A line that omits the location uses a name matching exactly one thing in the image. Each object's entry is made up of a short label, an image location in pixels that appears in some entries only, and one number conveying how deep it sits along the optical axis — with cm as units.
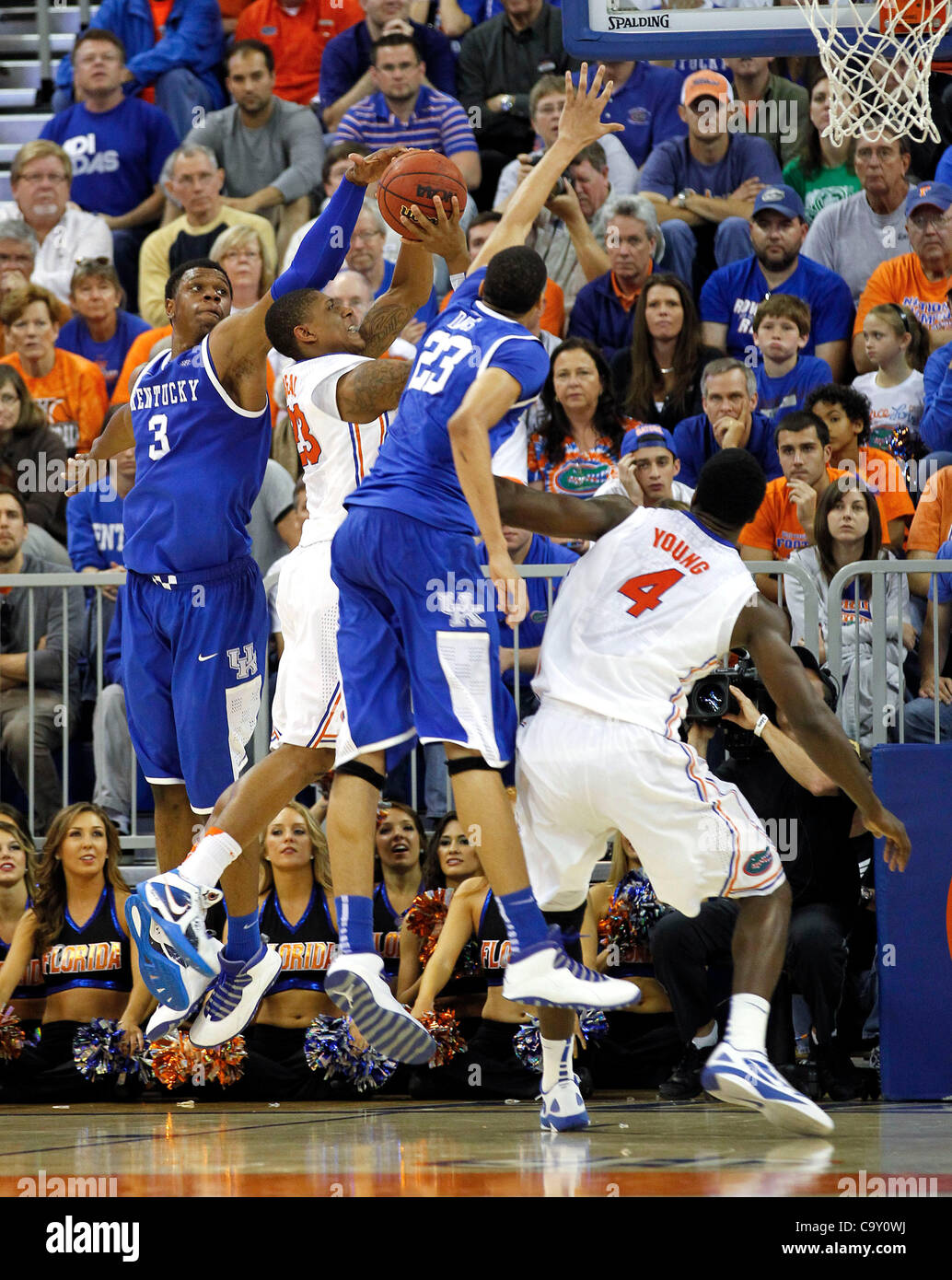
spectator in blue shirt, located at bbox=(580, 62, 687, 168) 1203
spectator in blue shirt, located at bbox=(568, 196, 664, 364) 1070
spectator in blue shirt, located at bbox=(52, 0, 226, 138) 1359
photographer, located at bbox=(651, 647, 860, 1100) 755
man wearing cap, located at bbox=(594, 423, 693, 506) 909
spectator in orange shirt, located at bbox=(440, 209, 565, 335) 1080
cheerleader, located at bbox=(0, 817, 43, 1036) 875
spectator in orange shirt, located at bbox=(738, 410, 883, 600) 916
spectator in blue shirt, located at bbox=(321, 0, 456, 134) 1281
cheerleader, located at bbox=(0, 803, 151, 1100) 863
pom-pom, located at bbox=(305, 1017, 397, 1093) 827
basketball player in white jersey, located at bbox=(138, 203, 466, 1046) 644
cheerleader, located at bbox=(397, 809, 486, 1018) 845
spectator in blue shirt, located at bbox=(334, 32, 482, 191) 1201
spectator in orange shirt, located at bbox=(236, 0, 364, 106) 1362
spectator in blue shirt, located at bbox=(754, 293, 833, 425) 1006
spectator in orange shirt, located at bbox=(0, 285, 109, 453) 1100
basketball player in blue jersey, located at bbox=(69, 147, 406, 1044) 694
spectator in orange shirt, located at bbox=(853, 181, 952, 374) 1021
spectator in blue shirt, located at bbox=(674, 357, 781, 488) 961
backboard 809
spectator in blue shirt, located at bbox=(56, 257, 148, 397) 1155
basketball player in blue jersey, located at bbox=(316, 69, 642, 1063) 597
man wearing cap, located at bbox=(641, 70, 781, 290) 1119
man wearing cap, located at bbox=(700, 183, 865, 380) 1042
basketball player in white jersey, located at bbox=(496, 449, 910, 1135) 599
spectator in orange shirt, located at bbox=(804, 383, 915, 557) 950
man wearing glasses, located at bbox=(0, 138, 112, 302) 1237
